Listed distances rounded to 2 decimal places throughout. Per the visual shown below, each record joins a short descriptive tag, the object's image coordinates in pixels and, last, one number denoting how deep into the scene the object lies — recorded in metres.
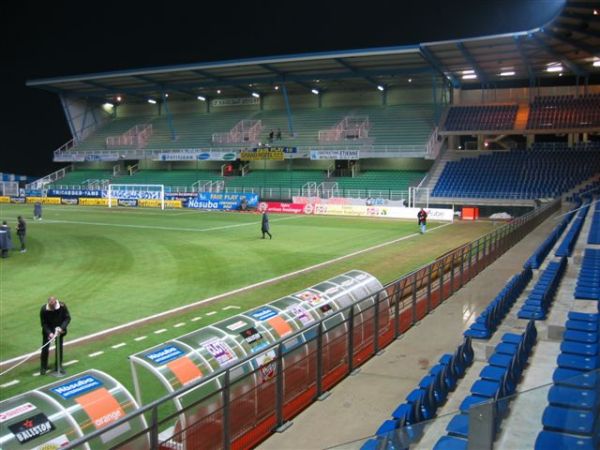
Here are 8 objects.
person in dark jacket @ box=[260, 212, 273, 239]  31.23
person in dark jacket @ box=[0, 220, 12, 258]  24.57
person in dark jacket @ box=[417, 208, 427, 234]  34.12
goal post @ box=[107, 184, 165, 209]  58.28
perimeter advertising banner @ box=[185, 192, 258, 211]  54.22
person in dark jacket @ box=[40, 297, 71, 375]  11.09
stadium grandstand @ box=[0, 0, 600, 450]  6.28
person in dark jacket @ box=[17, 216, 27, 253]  25.81
